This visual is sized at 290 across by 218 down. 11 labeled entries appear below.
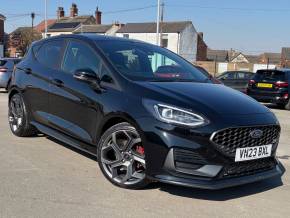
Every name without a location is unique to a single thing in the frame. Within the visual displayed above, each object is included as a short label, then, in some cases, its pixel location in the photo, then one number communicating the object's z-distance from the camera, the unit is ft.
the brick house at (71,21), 160.96
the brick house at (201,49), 152.95
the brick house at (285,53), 185.55
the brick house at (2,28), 128.23
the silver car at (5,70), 40.64
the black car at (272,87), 35.45
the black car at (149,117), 10.30
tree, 144.49
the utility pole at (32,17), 153.04
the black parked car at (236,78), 46.63
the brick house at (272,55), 214.62
